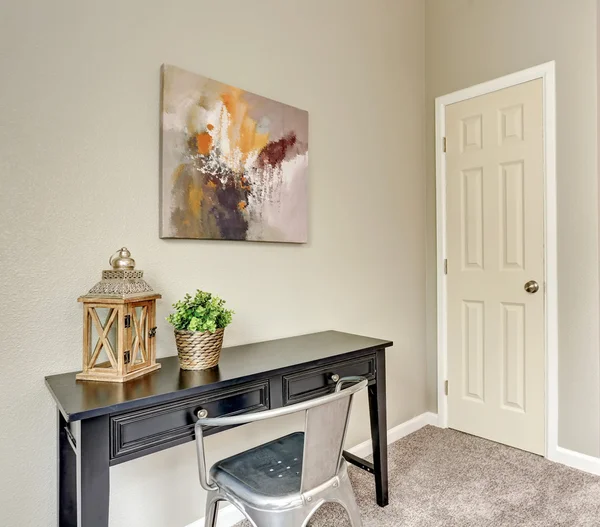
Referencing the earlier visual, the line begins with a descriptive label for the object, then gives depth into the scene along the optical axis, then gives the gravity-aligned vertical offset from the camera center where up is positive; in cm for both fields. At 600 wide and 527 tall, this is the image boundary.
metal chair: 117 -65
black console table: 105 -40
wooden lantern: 127 -18
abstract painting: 161 +44
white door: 236 +0
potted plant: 138 -22
